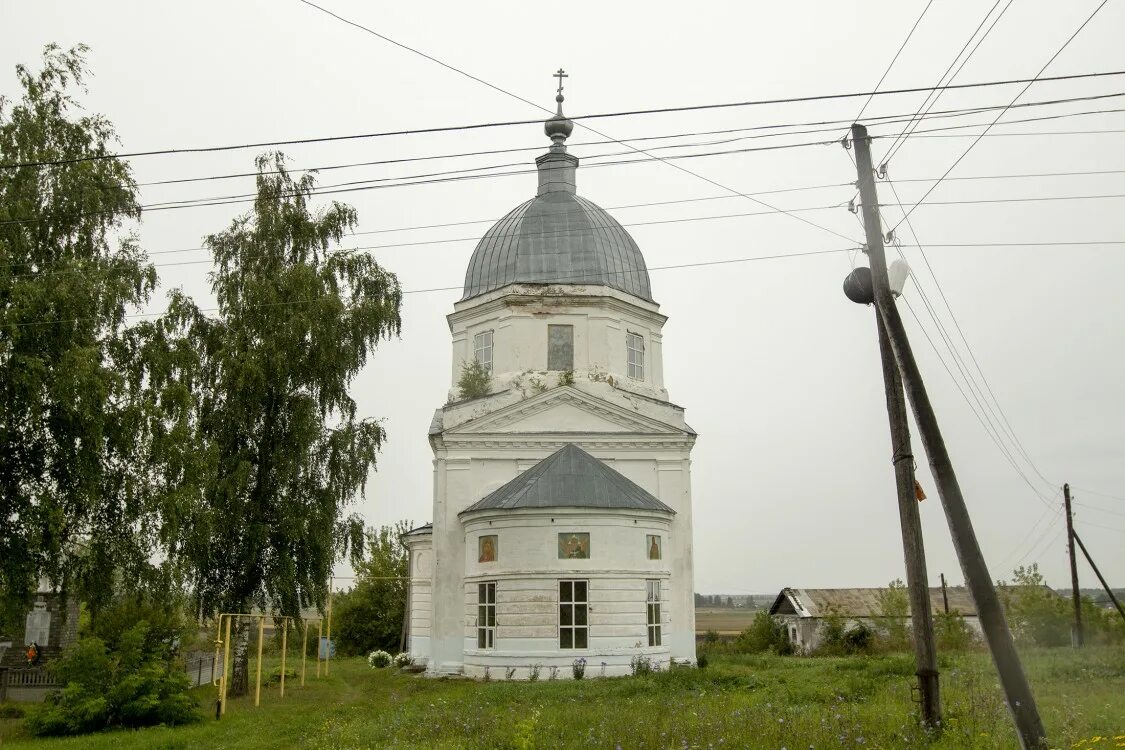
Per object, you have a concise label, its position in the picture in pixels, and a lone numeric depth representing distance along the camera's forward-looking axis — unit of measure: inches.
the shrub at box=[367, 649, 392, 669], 1189.7
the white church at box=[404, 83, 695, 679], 845.8
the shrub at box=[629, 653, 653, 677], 806.5
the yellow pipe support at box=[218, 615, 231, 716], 641.6
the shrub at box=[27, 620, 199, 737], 568.7
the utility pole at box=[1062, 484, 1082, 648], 1115.1
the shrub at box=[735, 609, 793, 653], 1346.0
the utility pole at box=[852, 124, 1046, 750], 339.3
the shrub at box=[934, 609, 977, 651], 1180.5
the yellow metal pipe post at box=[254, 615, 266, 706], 692.1
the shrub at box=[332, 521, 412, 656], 1502.2
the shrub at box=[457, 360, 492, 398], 1035.3
